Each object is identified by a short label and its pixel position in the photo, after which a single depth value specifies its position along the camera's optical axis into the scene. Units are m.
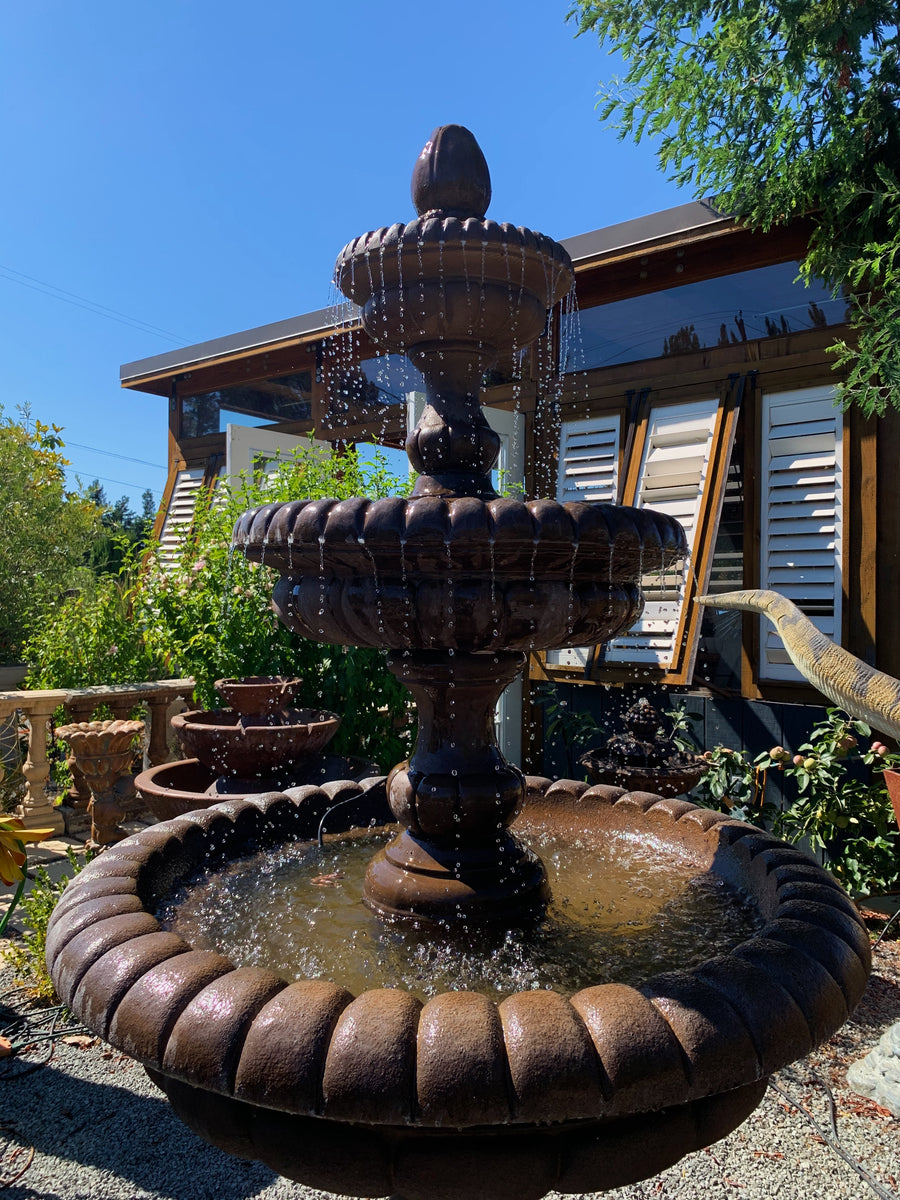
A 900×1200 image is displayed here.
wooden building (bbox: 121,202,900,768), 4.85
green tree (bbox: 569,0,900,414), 4.20
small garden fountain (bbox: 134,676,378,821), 3.58
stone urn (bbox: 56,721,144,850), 4.16
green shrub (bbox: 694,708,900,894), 4.06
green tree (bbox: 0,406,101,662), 8.11
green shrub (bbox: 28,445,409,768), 4.96
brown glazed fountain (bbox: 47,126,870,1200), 1.14
